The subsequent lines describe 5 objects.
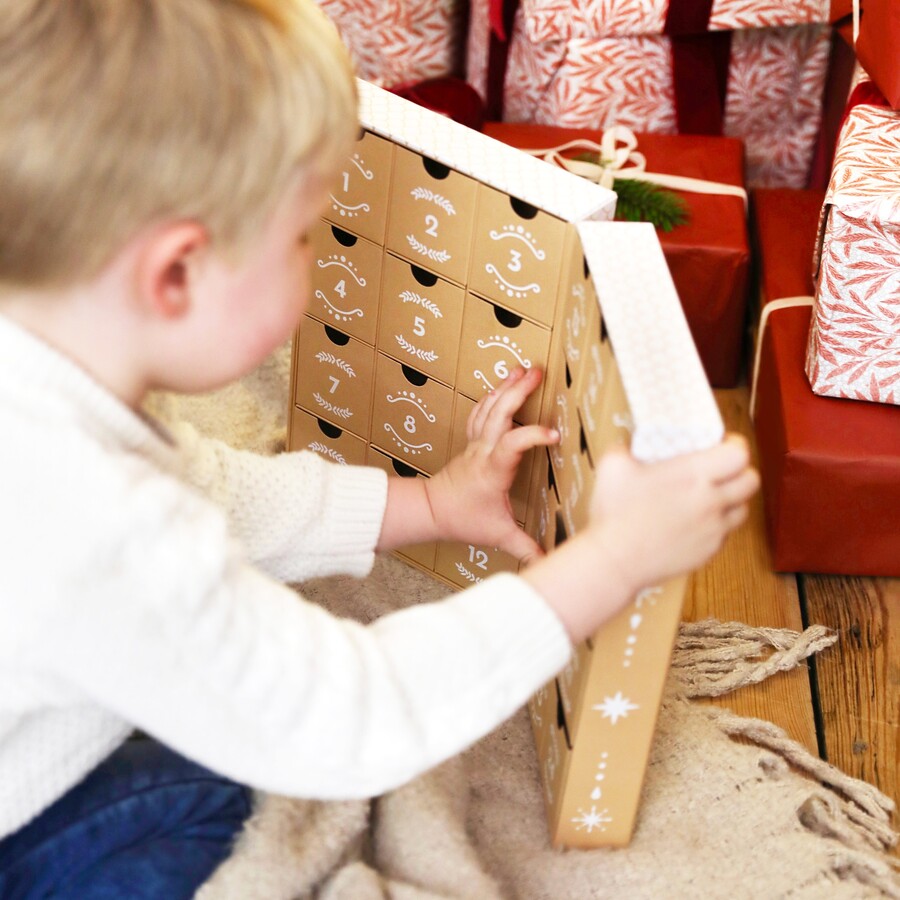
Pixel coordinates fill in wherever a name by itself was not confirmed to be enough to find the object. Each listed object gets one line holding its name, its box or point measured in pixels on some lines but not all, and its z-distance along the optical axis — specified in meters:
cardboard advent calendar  1.16
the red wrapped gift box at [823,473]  1.45
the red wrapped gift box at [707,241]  1.62
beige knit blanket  1.23
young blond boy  1.06
